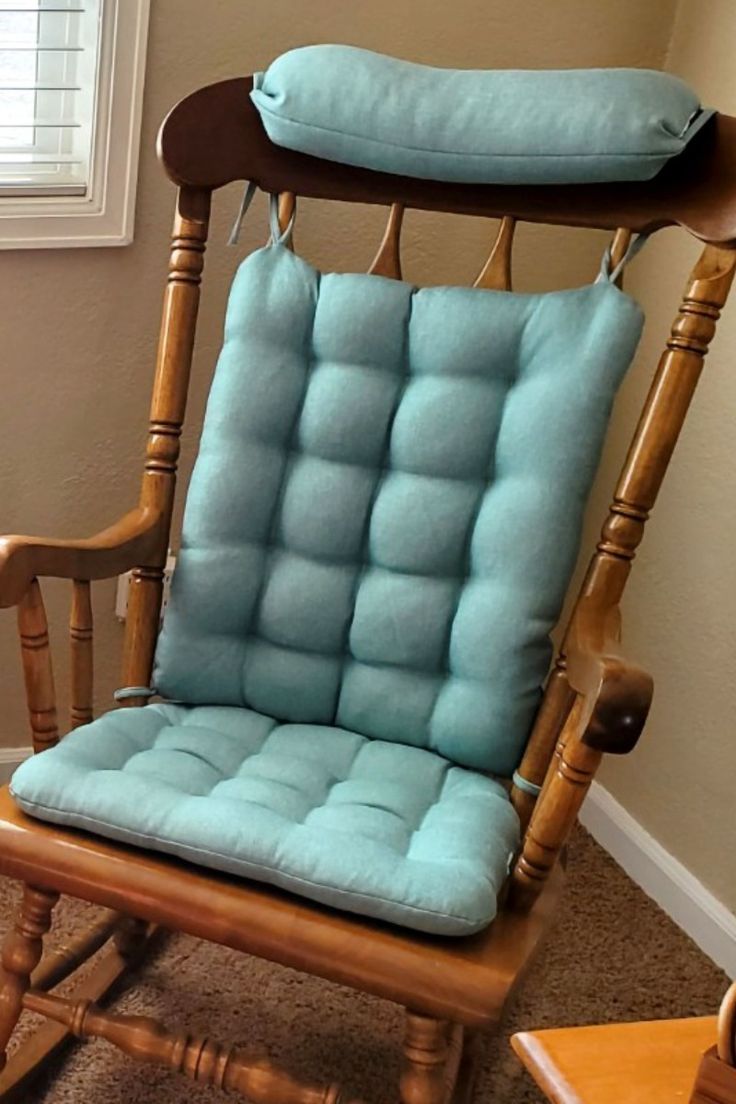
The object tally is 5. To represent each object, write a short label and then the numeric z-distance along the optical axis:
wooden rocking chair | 0.95
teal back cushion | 1.23
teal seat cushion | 0.95
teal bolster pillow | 1.16
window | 1.46
